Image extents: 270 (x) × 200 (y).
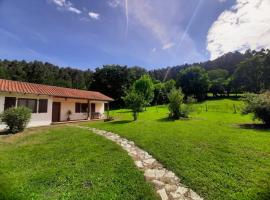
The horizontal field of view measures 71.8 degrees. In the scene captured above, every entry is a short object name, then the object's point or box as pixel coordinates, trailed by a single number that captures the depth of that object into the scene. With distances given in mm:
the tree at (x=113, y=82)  52688
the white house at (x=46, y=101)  14438
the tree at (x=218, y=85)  54062
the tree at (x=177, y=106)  20453
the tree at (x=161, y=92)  54938
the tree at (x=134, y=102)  19703
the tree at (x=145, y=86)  40250
